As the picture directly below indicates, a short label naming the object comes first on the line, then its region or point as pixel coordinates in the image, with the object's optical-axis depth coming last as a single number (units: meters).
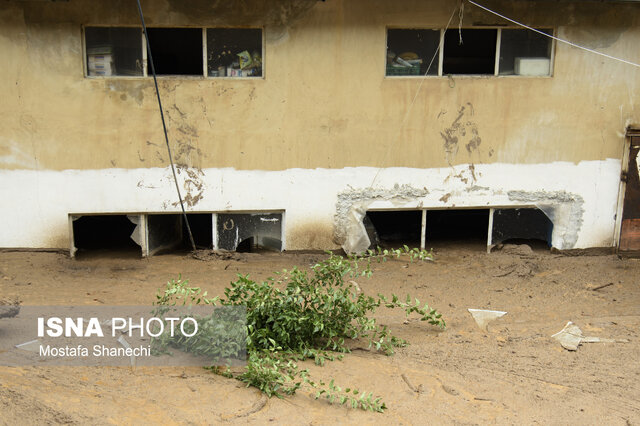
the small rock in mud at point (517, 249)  9.21
